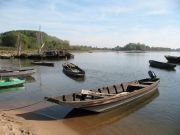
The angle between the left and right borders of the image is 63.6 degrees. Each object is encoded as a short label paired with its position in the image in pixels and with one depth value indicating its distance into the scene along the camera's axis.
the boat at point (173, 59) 37.72
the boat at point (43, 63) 28.41
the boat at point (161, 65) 27.96
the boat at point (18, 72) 17.33
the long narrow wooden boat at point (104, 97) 8.50
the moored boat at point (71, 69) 19.35
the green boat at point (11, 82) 13.66
